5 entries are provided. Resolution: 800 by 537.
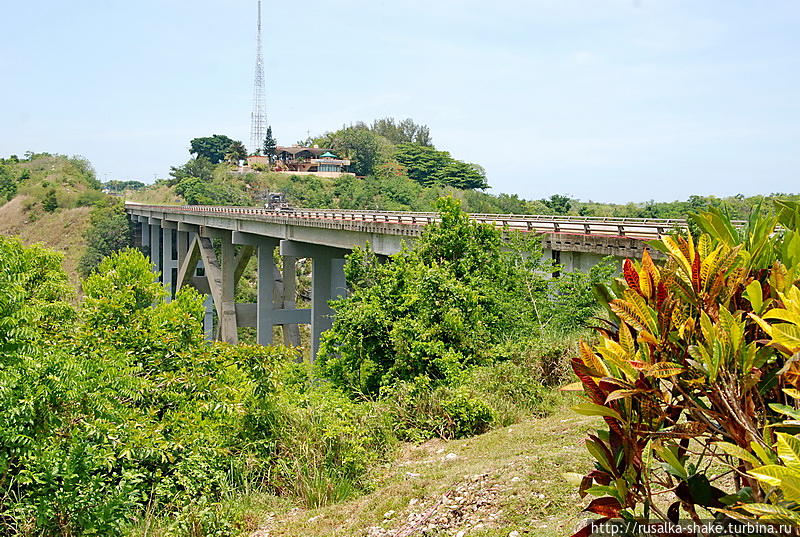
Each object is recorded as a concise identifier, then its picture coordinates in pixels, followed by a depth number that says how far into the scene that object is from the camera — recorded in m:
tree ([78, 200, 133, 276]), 64.50
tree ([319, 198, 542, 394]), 12.22
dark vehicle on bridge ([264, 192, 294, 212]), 60.62
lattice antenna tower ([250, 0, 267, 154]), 79.00
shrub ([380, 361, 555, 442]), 9.18
